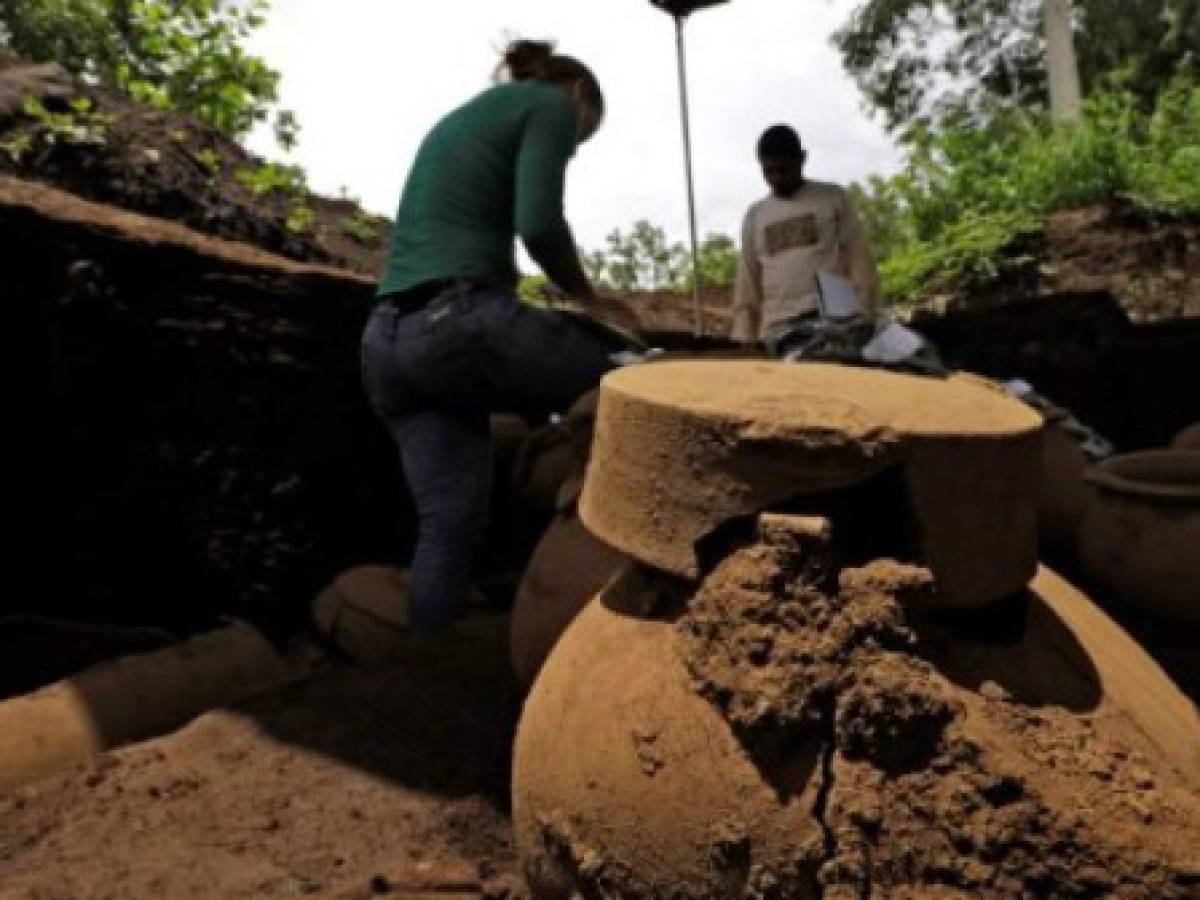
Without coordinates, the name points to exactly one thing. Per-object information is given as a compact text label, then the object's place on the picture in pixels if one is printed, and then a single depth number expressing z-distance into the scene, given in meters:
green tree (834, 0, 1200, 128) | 17.77
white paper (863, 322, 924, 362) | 2.63
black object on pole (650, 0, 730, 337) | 7.32
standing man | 5.00
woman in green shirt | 2.90
